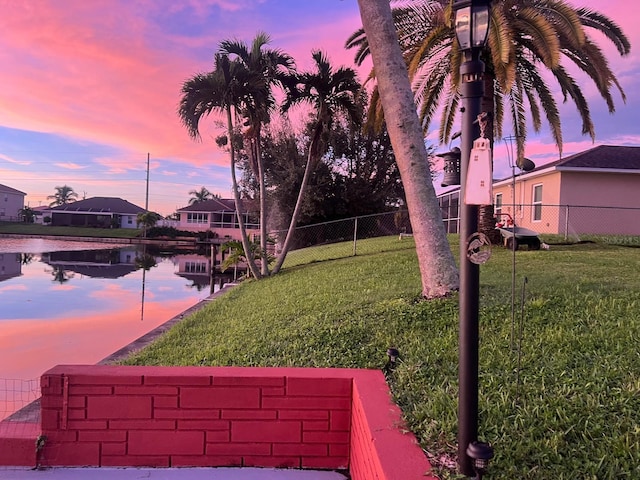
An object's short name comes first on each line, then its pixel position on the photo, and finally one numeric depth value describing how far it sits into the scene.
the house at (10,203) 73.75
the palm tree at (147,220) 52.06
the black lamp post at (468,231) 2.47
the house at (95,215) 67.00
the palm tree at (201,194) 97.31
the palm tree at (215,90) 12.00
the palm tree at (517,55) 9.62
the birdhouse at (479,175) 2.41
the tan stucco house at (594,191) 18.34
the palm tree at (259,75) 12.48
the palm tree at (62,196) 106.44
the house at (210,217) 56.56
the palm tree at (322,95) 12.75
